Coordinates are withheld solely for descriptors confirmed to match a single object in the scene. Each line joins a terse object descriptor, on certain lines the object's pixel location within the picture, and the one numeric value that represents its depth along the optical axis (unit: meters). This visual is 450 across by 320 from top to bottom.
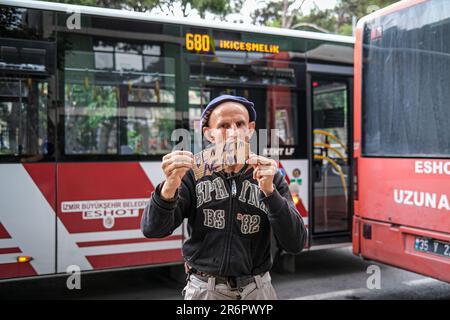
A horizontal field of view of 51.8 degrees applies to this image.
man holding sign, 1.88
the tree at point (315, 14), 10.91
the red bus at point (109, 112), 4.59
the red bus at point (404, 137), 4.18
